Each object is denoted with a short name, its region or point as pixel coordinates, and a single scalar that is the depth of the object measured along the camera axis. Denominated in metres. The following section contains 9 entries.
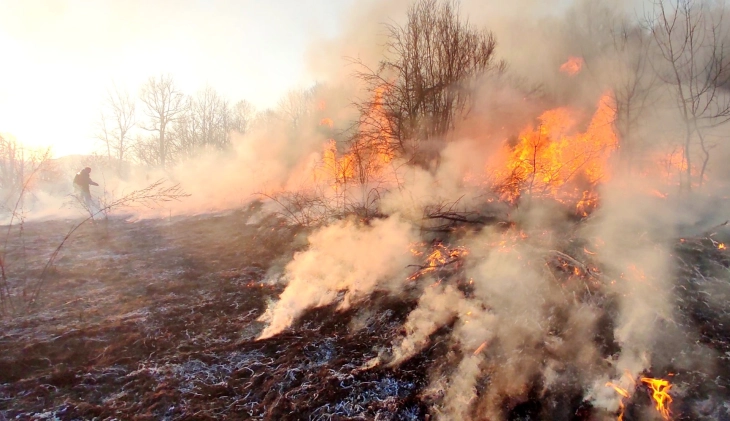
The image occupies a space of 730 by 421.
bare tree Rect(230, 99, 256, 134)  33.28
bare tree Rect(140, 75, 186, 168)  26.95
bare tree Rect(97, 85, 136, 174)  28.66
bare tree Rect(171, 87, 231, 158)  29.59
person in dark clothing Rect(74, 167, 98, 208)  11.70
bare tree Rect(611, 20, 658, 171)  8.22
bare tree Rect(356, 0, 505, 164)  10.13
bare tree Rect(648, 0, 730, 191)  7.15
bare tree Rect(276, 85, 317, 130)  27.54
